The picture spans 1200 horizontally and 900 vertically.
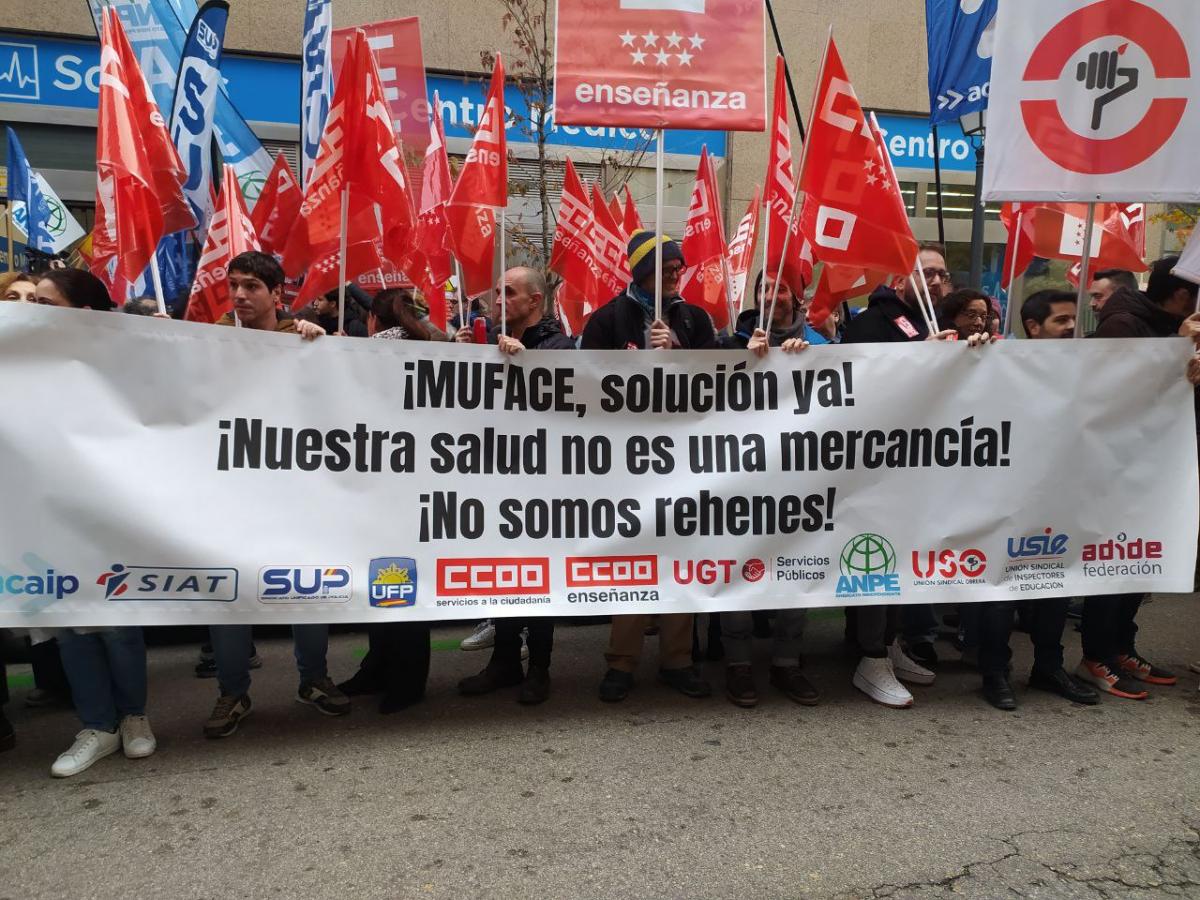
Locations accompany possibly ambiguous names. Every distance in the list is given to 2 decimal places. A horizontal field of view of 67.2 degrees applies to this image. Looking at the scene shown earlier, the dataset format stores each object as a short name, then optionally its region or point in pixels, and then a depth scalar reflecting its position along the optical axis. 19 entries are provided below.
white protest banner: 3.50
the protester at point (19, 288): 4.09
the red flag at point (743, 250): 7.54
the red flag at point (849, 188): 3.97
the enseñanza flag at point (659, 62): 4.08
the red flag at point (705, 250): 6.62
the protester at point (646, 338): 4.30
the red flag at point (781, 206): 4.62
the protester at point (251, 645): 3.83
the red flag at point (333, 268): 4.25
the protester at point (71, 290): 3.71
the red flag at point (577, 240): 6.15
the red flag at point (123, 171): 3.59
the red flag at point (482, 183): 4.31
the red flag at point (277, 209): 5.63
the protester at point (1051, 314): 4.62
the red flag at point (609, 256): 6.28
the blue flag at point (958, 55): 6.76
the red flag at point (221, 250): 4.47
